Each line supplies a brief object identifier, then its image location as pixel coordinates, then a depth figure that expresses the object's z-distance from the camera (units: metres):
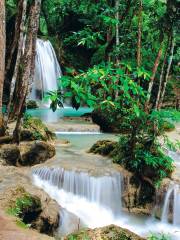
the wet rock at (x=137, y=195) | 8.01
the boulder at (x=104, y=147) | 9.64
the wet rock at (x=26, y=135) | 9.73
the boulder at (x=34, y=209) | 5.76
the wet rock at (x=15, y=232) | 4.04
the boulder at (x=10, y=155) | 8.23
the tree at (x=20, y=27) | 8.88
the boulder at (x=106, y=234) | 4.53
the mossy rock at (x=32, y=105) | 20.81
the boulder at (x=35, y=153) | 8.55
